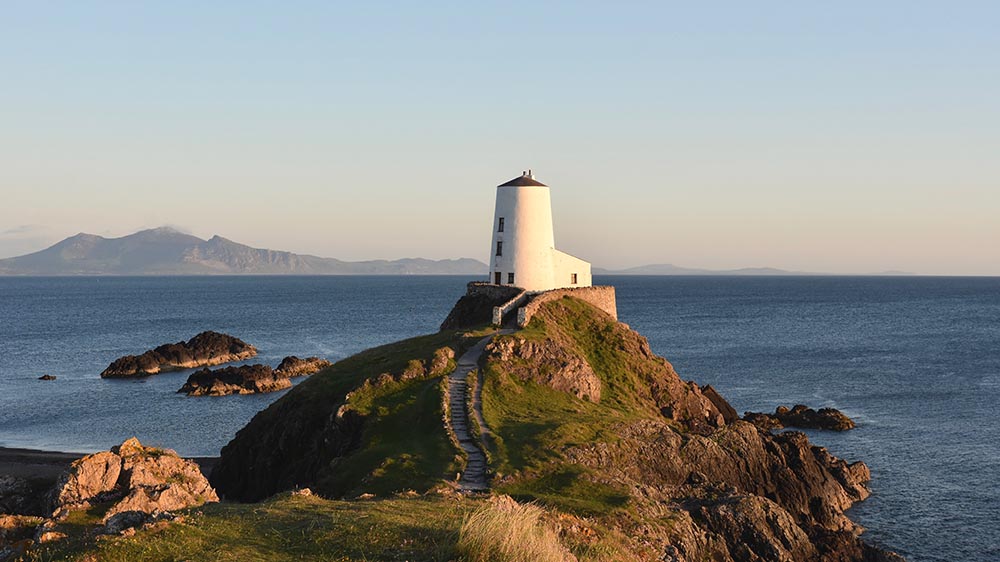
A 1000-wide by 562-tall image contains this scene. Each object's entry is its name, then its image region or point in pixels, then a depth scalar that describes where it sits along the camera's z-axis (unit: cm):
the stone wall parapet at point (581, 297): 6138
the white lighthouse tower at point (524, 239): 7100
